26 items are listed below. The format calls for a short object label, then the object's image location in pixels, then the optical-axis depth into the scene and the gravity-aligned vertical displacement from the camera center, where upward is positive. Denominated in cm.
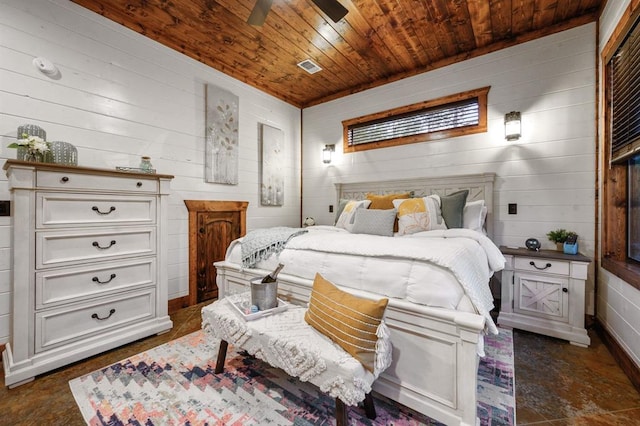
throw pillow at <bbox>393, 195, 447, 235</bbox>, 260 -2
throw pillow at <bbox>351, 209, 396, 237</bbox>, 264 -9
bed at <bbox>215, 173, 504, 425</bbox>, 131 -47
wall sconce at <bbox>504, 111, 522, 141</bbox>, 281 +90
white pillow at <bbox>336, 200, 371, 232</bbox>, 308 -1
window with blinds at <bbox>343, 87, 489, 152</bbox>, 318 +117
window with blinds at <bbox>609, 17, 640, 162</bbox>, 187 +87
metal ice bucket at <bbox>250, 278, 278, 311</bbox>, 178 -53
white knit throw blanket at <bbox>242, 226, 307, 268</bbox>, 222 -27
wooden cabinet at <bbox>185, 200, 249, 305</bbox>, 317 -32
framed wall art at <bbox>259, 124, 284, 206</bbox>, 402 +68
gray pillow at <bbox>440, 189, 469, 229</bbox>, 264 +5
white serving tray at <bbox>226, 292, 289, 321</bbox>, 167 -61
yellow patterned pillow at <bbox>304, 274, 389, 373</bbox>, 129 -54
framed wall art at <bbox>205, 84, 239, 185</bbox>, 333 +94
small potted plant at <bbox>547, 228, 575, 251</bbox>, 256 -20
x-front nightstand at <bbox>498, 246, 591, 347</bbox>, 224 -67
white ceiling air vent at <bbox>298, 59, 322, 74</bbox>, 338 +183
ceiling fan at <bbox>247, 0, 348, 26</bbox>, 193 +144
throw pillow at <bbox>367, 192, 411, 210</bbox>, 305 +14
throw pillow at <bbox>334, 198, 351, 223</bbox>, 351 +7
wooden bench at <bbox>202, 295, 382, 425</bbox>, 123 -69
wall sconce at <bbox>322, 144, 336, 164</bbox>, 427 +94
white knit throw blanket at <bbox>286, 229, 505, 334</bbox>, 147 -23
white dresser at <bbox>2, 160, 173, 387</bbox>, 179 -39
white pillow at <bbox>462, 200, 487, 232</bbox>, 265 -2
